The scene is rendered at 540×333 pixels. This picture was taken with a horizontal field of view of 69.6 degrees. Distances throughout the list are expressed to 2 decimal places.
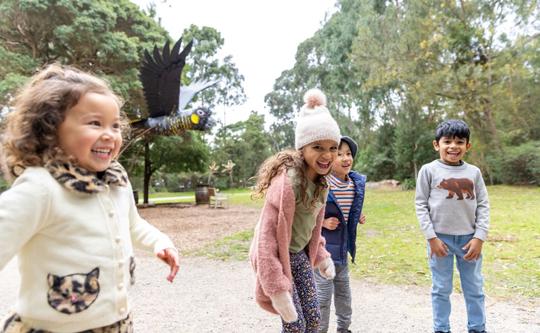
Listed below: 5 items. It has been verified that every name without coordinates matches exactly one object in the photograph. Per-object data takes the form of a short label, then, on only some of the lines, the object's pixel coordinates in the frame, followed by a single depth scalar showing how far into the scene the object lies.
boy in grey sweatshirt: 2.58
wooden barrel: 16.78
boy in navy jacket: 2.66
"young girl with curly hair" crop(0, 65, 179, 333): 1.17
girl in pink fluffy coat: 1.79
